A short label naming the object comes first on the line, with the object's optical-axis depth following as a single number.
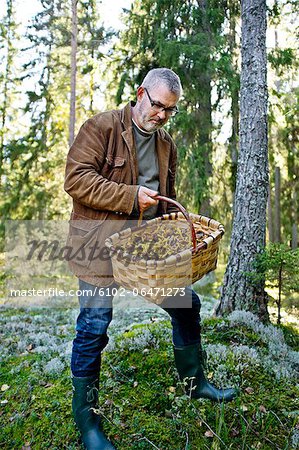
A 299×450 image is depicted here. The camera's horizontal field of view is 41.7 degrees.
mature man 2.19
